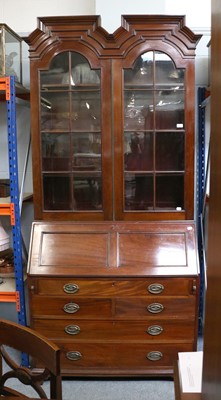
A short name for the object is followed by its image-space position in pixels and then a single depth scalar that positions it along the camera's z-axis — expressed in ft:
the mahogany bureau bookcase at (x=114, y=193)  7.70
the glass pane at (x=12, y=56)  8.25
